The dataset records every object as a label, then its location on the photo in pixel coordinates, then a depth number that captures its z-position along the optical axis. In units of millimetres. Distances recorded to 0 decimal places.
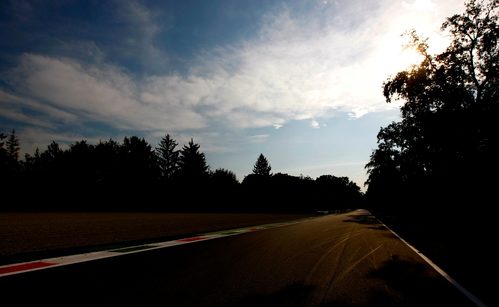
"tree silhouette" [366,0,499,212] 24438
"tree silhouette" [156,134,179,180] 87019
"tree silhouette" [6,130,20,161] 107081
